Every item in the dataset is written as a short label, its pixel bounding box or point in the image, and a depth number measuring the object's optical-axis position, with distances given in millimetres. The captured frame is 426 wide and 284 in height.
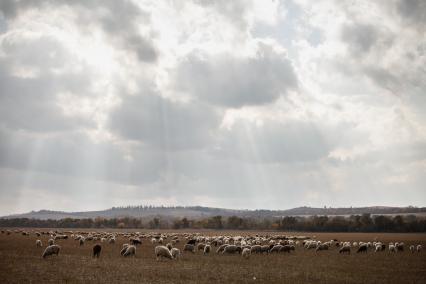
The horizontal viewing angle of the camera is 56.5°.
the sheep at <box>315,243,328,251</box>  51725
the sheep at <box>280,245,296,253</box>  46397
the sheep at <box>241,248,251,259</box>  39166
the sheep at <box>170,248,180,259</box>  36812
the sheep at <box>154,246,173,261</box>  35281
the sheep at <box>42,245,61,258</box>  34406
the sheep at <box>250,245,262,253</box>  44469
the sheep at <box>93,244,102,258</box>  36469
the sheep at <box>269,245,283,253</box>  45906
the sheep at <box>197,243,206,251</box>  48175
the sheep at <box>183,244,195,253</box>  44500
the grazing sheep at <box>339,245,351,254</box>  47188
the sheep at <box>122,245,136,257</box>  37347
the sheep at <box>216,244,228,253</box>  44888
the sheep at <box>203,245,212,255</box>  42494
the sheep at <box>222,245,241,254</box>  42844
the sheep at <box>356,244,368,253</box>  48853
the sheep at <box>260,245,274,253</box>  44719
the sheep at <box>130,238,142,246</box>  55469
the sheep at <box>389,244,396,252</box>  50156
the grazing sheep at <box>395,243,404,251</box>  52234
